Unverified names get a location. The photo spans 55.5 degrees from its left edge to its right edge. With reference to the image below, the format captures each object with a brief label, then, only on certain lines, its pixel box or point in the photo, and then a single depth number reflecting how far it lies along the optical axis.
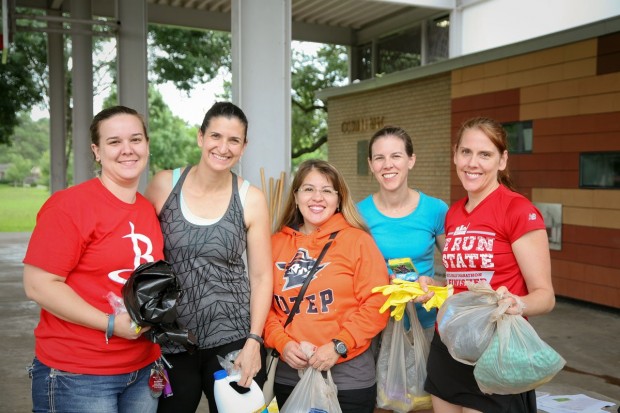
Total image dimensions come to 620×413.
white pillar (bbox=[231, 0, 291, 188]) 5.89
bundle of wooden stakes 5.91
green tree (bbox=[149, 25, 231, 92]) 21.42
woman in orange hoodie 2.37
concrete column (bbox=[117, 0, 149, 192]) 10.65
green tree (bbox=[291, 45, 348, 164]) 21.91
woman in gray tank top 2.28
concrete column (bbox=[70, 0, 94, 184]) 11.88
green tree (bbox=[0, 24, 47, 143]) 19.92
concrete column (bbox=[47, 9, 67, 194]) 14.19
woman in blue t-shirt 2.70
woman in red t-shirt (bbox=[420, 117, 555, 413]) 2.09
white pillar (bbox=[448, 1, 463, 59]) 11.73
